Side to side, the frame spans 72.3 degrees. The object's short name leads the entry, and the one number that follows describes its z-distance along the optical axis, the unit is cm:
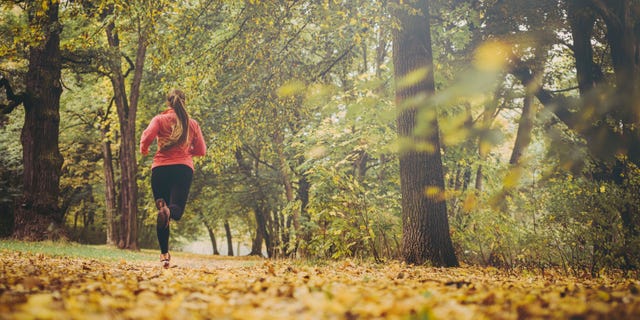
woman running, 532
